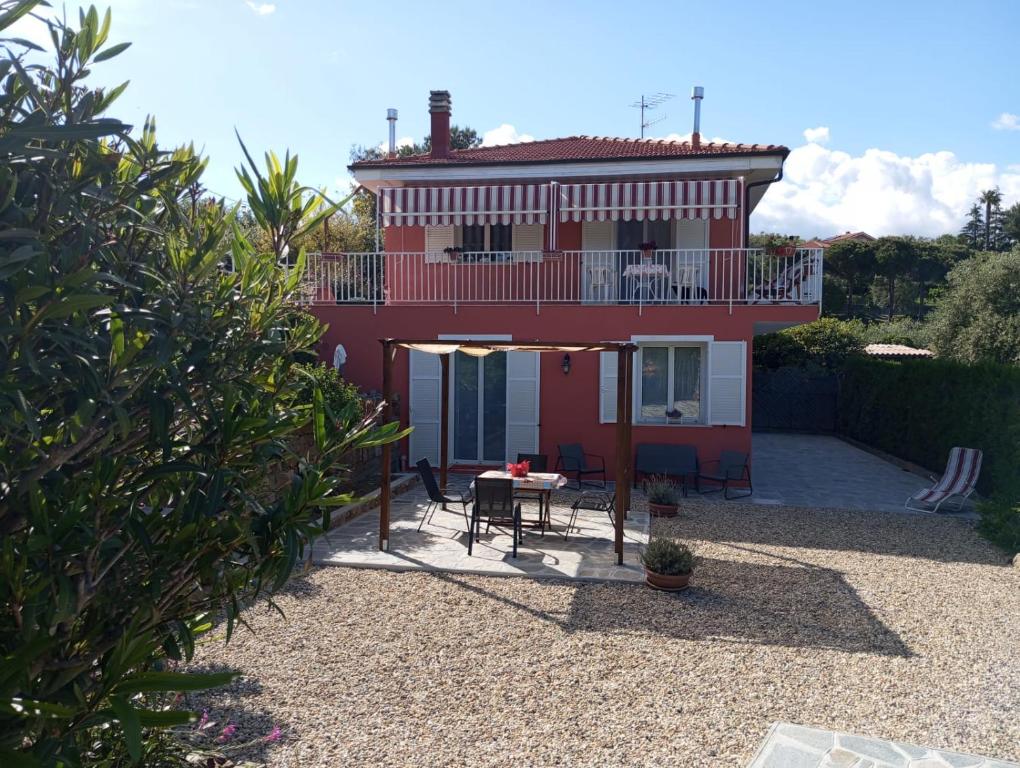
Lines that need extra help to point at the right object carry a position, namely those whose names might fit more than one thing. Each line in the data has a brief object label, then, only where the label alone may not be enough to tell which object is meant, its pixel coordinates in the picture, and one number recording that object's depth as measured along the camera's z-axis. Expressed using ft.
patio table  31.40
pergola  28.48
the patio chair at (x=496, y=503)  29.86
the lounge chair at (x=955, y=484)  40.66
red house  45.37
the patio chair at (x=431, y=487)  33.12
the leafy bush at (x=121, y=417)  5.63
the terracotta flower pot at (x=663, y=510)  37.11
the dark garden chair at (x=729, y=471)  42.96
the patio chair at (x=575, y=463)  44.57
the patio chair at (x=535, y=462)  38.60
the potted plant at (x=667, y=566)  25.29
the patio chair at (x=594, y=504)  33.12
